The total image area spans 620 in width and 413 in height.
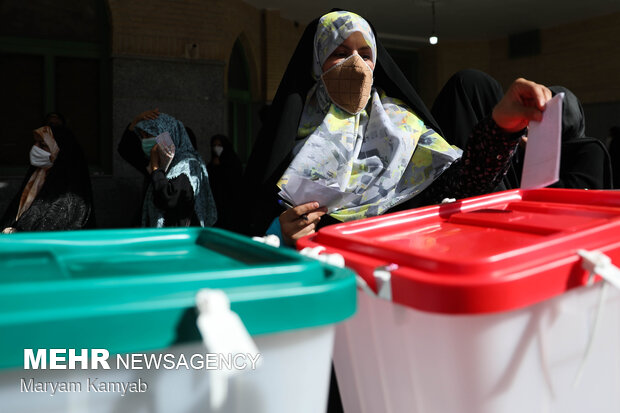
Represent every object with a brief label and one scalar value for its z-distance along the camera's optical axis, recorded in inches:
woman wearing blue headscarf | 138.2
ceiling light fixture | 373.7
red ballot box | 25.7
